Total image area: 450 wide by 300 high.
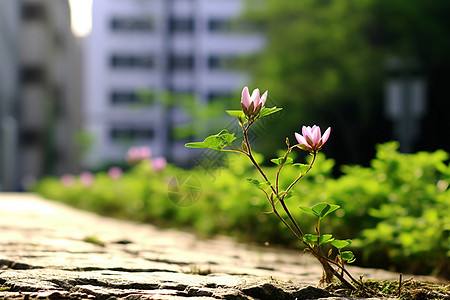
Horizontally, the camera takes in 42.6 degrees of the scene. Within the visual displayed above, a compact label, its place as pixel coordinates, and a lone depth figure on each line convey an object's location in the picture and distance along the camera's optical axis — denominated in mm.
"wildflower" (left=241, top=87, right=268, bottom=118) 1949
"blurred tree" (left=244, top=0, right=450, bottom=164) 16766
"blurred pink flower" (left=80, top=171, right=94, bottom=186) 10969
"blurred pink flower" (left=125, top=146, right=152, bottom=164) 8445
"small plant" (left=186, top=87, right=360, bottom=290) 1962
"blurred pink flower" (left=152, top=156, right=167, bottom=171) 7598
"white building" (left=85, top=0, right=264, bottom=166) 45312
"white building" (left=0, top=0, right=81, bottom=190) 27172
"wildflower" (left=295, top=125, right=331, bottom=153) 1997
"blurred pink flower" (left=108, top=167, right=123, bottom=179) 9562
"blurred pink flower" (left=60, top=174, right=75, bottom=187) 12888
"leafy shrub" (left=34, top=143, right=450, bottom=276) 3102
